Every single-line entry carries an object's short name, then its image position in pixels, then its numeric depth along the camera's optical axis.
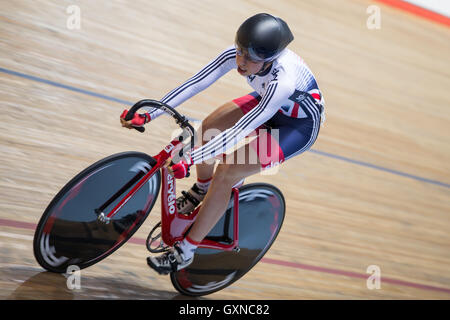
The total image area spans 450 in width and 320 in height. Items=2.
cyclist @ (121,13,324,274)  9.49
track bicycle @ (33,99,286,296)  9.57
